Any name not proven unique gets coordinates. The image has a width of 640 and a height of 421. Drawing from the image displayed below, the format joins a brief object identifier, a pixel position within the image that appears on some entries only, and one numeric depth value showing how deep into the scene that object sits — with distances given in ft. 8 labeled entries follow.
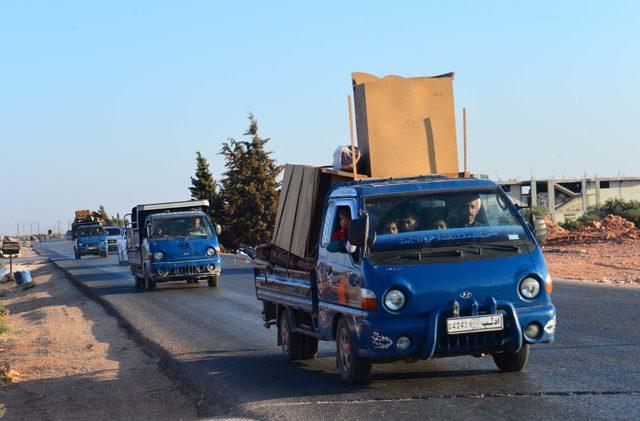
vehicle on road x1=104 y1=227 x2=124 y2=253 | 229.25
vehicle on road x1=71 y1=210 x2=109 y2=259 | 204.13
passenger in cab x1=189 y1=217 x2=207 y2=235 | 87.86
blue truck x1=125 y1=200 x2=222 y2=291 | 86.63
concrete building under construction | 295.69
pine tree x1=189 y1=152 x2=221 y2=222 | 246.27
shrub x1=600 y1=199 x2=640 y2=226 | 163.63
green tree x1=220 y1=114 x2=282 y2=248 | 212.02
